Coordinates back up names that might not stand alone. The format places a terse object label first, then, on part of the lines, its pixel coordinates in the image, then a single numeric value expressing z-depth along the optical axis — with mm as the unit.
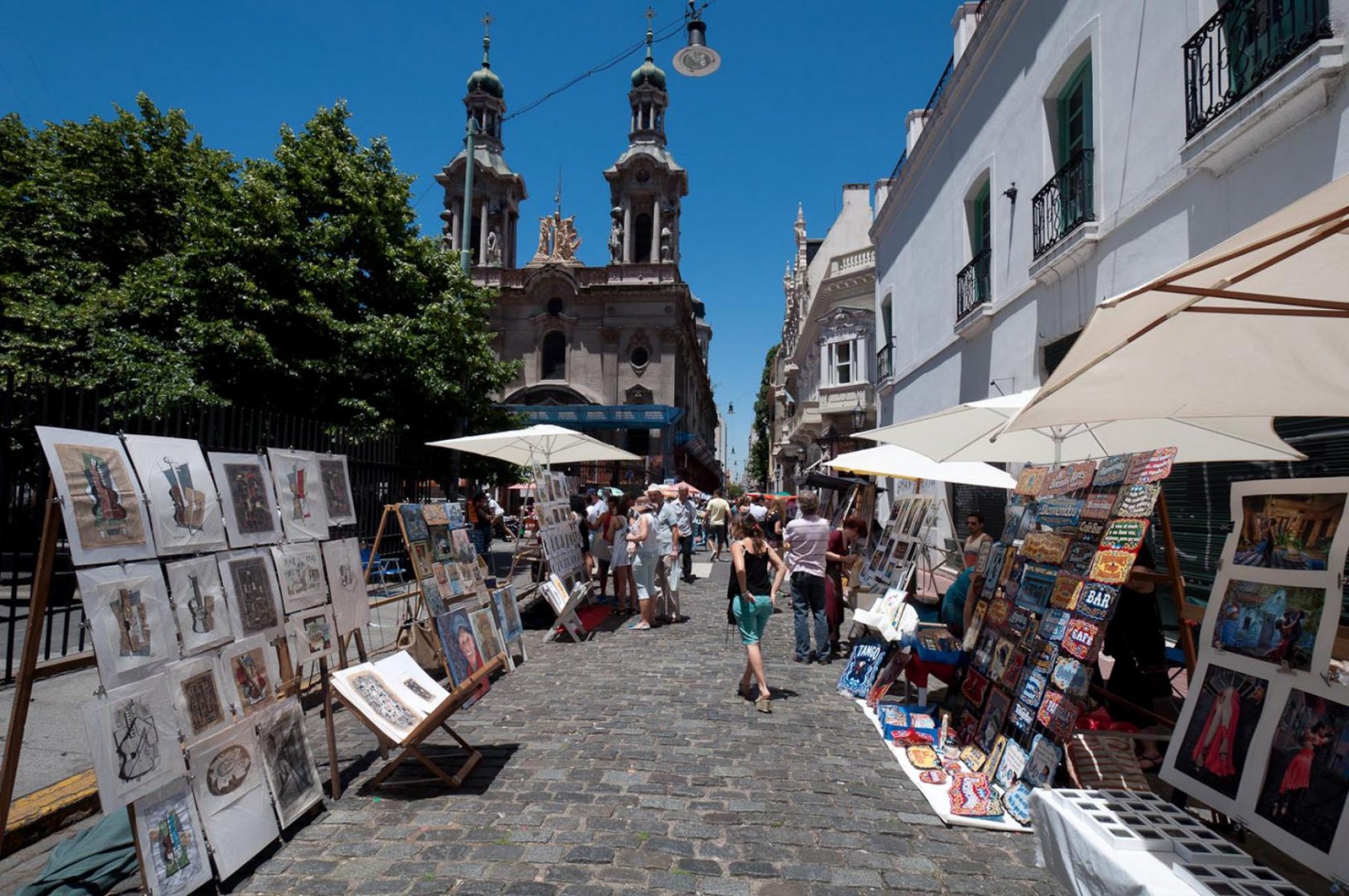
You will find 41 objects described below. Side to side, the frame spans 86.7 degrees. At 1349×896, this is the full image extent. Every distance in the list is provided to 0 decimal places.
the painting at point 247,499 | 4094
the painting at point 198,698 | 3363
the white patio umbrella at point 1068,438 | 5445
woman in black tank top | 6230
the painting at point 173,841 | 3078
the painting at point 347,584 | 5096
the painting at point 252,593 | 3887
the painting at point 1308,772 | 2525
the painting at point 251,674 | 3730
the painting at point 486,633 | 6886
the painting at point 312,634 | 4602
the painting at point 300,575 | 4461
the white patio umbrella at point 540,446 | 11305
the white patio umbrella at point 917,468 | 8688
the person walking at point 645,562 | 9781
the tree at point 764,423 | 70250
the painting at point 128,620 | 3029
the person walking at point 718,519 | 20547
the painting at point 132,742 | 2885
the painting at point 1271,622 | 2887
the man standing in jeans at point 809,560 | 7617
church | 45438
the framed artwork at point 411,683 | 4668
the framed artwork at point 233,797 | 3398
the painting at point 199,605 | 3506
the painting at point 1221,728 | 2969
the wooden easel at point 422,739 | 4172
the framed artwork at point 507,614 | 7734
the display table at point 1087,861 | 2355
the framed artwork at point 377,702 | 4184
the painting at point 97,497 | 3068
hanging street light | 11859
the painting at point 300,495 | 4715
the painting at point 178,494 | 3539
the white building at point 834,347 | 25625
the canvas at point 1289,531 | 2980
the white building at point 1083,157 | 5938
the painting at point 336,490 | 5329
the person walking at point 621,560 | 11305
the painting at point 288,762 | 3863
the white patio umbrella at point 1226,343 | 2615
